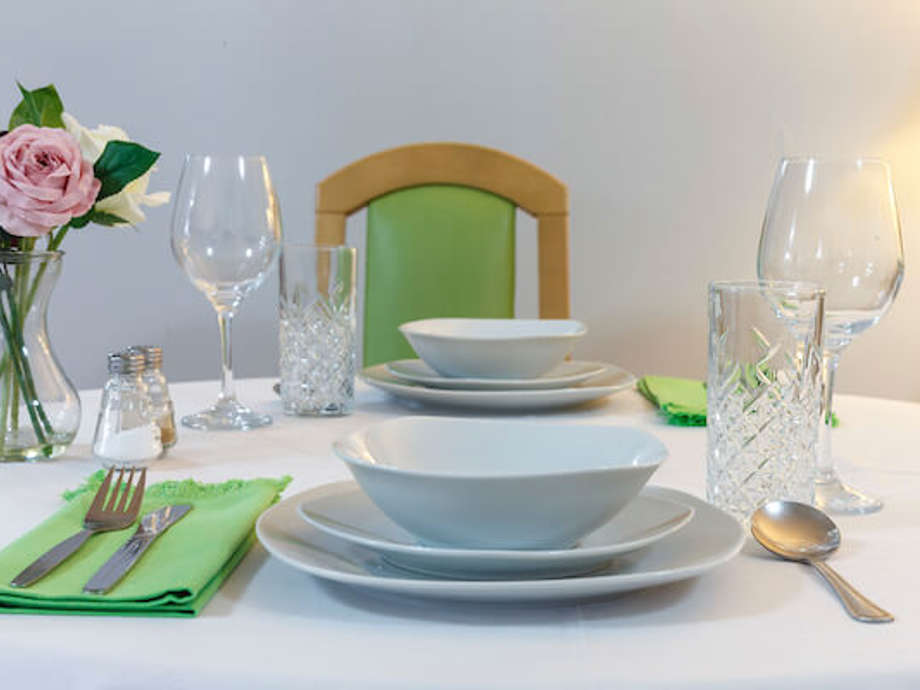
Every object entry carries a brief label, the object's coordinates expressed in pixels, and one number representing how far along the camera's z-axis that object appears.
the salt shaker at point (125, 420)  0.96
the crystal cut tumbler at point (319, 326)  1.21
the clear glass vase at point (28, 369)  1.00
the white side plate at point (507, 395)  1.21
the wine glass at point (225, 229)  1.14
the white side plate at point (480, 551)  0.60
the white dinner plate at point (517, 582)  0.58
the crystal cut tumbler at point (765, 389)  0.77
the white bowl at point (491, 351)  1.25
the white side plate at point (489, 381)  1.25
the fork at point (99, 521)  0.65
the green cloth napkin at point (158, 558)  0.61
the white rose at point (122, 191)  1.02
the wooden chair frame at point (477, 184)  1.99
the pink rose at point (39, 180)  0.94
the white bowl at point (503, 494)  0.60
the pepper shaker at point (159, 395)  1.02
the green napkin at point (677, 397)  1.19
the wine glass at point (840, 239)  0.85
